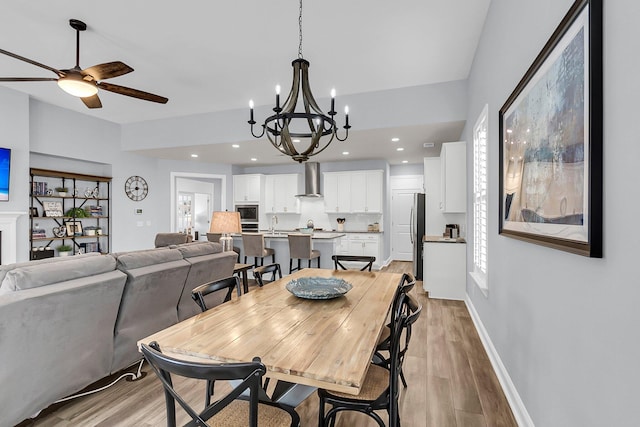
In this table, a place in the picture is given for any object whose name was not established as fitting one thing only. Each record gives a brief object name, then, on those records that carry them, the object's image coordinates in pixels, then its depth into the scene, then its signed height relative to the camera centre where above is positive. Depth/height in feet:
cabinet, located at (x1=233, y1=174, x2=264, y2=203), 26.45 +2.03
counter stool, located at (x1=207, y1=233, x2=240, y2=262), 17.88 -1.36
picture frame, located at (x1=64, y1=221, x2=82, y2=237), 18.54 -0.94
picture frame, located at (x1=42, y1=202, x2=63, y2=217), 17.74 +0.15
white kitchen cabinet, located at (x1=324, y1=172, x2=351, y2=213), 24.84 +1.64
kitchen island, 18.90 -2.00
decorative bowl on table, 6.50 -1.62
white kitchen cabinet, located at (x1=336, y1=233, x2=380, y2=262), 23.06 -2.26
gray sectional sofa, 5.86 -2.29
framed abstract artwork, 3.49 +1.01
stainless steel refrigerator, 19.67 -0.83
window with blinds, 10.03 +0.48
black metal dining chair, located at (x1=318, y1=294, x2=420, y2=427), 4.72 -2.78
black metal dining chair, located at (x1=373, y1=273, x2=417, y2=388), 6.22 -1.83
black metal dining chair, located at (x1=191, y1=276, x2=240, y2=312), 6.19 -1.57
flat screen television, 14.65 +1.82
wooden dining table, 3.69 -1.76
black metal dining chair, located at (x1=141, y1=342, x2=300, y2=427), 3.13 -1.59
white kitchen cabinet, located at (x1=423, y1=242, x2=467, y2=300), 15.07 -2.64
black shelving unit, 17.30 -0.02
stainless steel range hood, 25.29 +2.65
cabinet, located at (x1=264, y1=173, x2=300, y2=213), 26.53 +1.63
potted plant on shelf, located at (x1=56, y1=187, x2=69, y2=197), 18.25 +1.17
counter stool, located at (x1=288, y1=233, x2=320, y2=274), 17.22 -1.82
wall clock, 21.53 +1.65
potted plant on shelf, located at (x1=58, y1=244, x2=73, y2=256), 18.10 -2.14
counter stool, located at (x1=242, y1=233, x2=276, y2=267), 17.92 -1.81
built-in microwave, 26.78 -0.11
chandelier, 7.33 +2.23
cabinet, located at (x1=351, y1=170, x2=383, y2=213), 24.00 +1.64
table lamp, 12.68 -0.46
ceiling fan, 9.27 +4.00
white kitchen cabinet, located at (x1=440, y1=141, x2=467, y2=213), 14.70 +1.70
